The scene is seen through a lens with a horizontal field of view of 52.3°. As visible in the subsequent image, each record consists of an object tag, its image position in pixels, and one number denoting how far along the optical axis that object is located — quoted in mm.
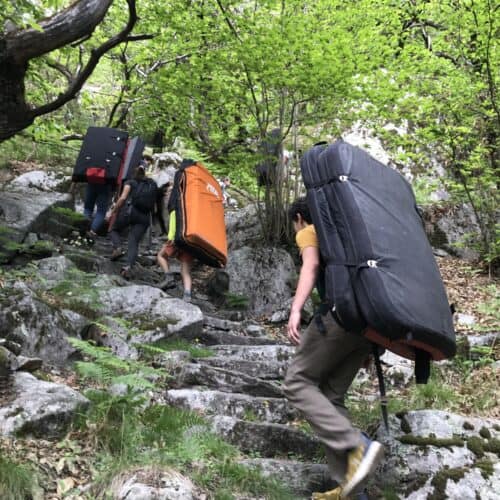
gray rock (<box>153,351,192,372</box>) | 5363
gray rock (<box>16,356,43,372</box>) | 4111
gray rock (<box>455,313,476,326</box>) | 7796
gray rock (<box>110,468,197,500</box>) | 2852
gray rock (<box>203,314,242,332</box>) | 8219
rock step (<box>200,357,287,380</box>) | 6051
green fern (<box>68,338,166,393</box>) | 3639
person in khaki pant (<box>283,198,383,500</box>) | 3135
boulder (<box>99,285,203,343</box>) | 6586
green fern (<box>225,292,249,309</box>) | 9953
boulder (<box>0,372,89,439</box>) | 3355
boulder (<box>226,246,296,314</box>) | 10273
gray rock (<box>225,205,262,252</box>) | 11683
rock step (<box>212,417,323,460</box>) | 4168
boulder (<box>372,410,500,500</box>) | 3379
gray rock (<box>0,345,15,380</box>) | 3824
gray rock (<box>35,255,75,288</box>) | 7387
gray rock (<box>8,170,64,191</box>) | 13002
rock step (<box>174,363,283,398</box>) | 5324
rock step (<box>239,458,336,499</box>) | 3607
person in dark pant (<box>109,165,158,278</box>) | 9445
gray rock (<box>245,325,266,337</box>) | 8327
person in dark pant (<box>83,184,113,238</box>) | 10984
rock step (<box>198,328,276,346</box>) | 7430
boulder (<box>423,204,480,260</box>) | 13312
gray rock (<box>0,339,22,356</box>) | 4199
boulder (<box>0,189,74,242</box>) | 9695
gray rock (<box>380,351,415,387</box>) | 6141
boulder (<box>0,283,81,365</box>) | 5047
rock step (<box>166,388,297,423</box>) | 4676
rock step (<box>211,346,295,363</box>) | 6555
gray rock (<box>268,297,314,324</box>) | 9287
